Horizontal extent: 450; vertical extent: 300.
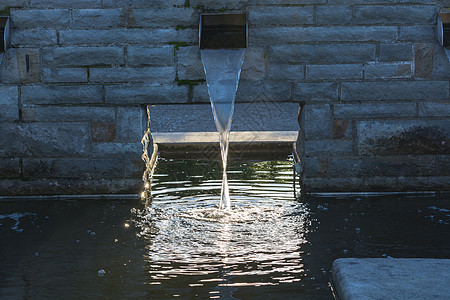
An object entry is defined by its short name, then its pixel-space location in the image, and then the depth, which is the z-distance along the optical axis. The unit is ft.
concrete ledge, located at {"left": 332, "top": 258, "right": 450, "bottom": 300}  12.32
